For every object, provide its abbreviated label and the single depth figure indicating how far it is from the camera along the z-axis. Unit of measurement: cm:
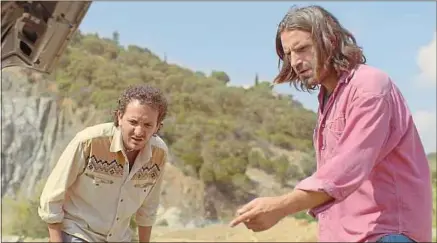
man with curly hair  296
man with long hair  178
